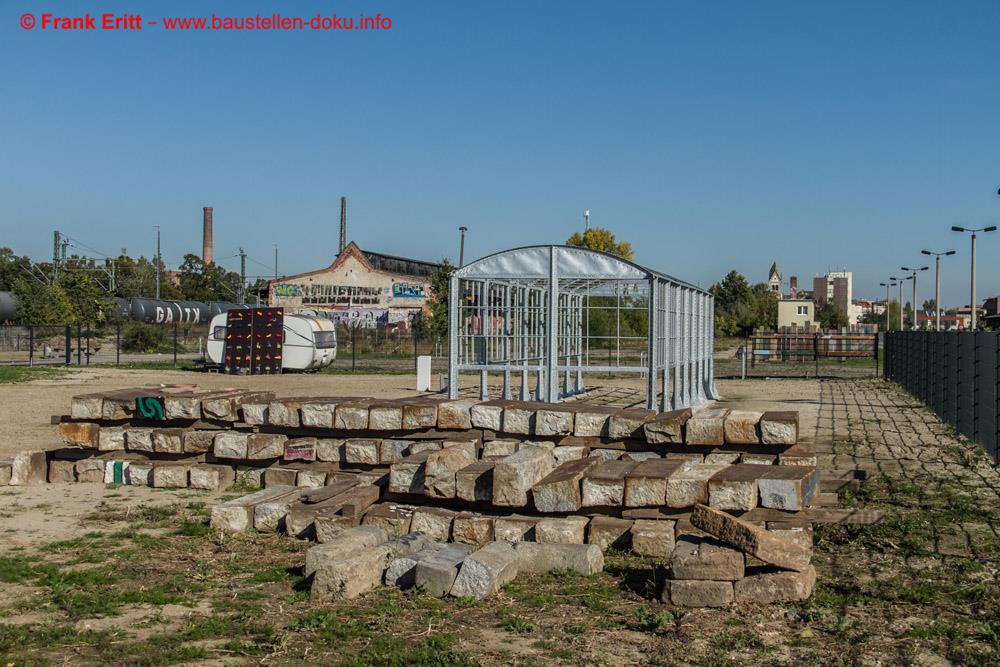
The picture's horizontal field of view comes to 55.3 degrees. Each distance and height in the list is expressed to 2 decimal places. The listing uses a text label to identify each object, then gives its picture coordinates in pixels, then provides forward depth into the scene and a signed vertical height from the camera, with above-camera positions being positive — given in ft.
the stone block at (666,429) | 30.35 -3.05
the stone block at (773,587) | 21.27 -5.67
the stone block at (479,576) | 22.20 -5.74
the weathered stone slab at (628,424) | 31.12 -2.99
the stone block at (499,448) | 32.09 -3.94
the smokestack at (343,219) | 264.72 +30.79
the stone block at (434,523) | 27.40 -5.55
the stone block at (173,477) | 36.19 -5.62
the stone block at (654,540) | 25.84 -5.61
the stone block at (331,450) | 34.50 -4.35
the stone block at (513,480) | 26.55 -4.14
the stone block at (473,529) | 27.02 -5.64
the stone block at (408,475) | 28.63 -4.37
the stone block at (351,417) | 34.27 -3.11
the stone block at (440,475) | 27.76 -4.20
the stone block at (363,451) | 33.88 -4.29
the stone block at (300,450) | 34.96 -4.41
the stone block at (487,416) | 32.78 -2.92
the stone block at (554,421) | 31.83 -2.98
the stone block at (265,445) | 35.42 -4.32
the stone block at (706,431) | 30.27 -3.11
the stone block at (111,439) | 37.60 -4.37
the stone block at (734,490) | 24.82 -4.10
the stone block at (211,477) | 35.83 -5.56
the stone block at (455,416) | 33.17 -2.94
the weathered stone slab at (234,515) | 29.22 -5.72
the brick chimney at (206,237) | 326.65 +31.85
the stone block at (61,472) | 37.32 -5.64
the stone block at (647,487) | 26.32 -4.27
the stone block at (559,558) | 24.21 -5.77
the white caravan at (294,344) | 112.27 -1.65
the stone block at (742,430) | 30.17 -3.04
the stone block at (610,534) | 26.33 -5.58
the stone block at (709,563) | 21.29 -5.16
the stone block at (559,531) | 26.09 -5.45
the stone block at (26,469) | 36.88 -5.48
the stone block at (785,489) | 24.61 -4.03
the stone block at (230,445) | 35.94 -4.36
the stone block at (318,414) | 34.76 -3.07
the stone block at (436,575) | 22.33 -5.74
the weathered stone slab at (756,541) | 21.03 -4.60
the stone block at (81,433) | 37.73 -4.16
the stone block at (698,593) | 21.09 -5.80
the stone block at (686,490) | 25.72 -4.25
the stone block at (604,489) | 26.61 -4.39
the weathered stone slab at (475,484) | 27.30 -4.40
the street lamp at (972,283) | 118.84 +6.59
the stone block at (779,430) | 29.68 -2.99
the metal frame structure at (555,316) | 56.59 +1.08
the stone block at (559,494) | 26.48 -4.50
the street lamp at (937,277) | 157.50 +9.75
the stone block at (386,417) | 33.86 -3.07
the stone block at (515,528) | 26.58 -5.49
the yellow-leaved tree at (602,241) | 227.20 +22.28
